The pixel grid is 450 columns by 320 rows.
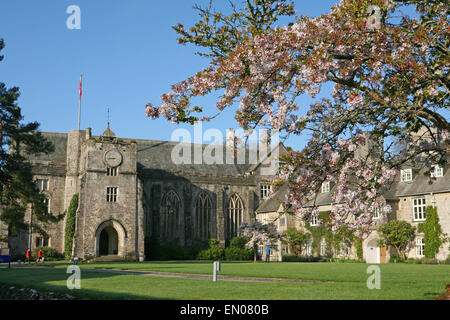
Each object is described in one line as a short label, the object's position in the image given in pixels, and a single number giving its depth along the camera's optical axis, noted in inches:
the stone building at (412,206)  1493.6
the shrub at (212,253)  1915.6
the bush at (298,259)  1756.9
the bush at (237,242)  1985.7
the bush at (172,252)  1850.4
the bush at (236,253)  1951.3
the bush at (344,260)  1621.6
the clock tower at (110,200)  1722.4
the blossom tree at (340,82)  384.5
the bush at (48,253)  1744.5
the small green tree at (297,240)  1839.3
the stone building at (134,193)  1753.2
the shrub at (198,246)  1940.2
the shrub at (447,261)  1429.6
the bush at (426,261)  1440.7
